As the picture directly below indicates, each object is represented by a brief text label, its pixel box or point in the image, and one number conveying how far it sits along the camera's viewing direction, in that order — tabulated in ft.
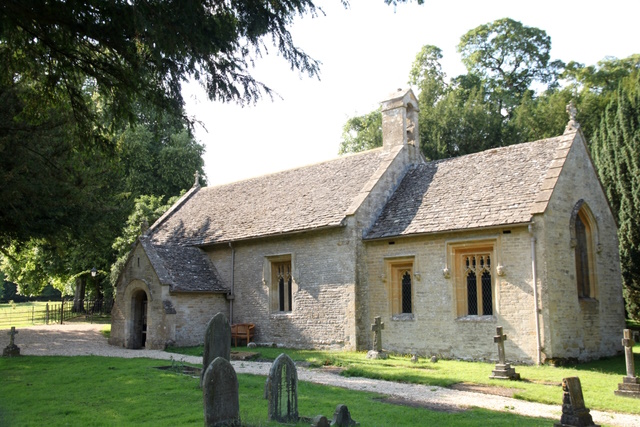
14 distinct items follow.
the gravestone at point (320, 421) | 24.64
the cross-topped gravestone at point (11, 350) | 60.85
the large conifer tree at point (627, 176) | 71.72
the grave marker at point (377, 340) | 56.29
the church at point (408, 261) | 54.70
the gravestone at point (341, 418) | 26.43
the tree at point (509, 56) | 141.90
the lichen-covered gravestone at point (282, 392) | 27.96
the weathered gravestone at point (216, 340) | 38.83
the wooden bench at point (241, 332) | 72.23
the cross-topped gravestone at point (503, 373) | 43.83
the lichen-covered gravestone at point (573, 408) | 25.82
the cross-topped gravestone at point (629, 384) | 37.27
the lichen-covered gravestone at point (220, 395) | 24.93
